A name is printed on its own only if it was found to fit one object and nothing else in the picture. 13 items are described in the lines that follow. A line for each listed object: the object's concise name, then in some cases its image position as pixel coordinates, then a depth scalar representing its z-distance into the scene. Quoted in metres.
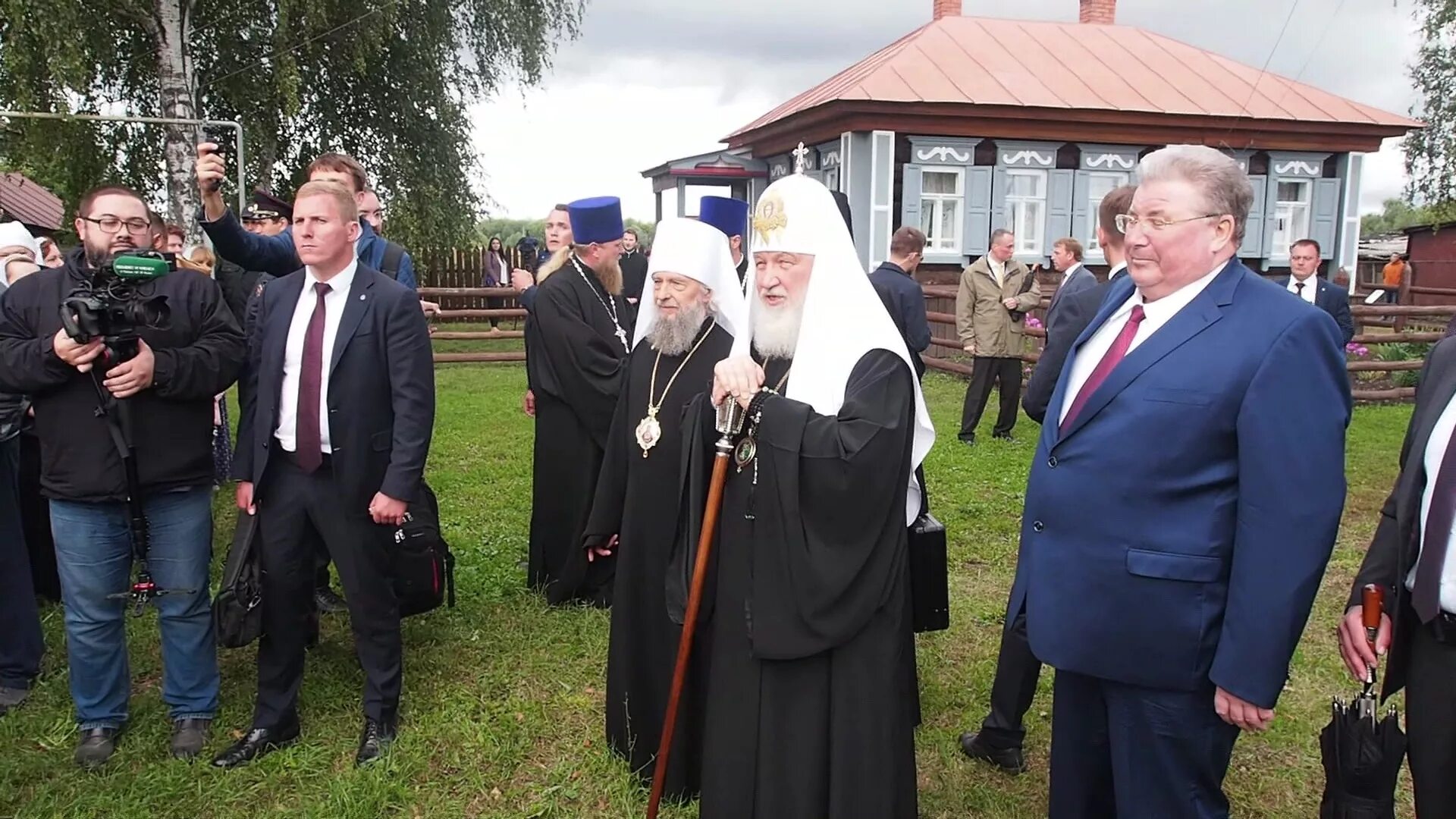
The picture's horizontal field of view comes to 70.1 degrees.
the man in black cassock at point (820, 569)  2.76
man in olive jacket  10.03
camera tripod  3.54
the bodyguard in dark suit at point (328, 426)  3.75
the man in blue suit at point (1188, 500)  2.28
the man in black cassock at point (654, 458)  3.73
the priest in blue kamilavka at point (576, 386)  5.38
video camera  3.39
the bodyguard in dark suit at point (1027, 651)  3.78
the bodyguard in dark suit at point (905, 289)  7.96
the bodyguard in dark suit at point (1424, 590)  2.30
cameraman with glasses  3.64
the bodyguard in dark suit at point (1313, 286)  8.31
